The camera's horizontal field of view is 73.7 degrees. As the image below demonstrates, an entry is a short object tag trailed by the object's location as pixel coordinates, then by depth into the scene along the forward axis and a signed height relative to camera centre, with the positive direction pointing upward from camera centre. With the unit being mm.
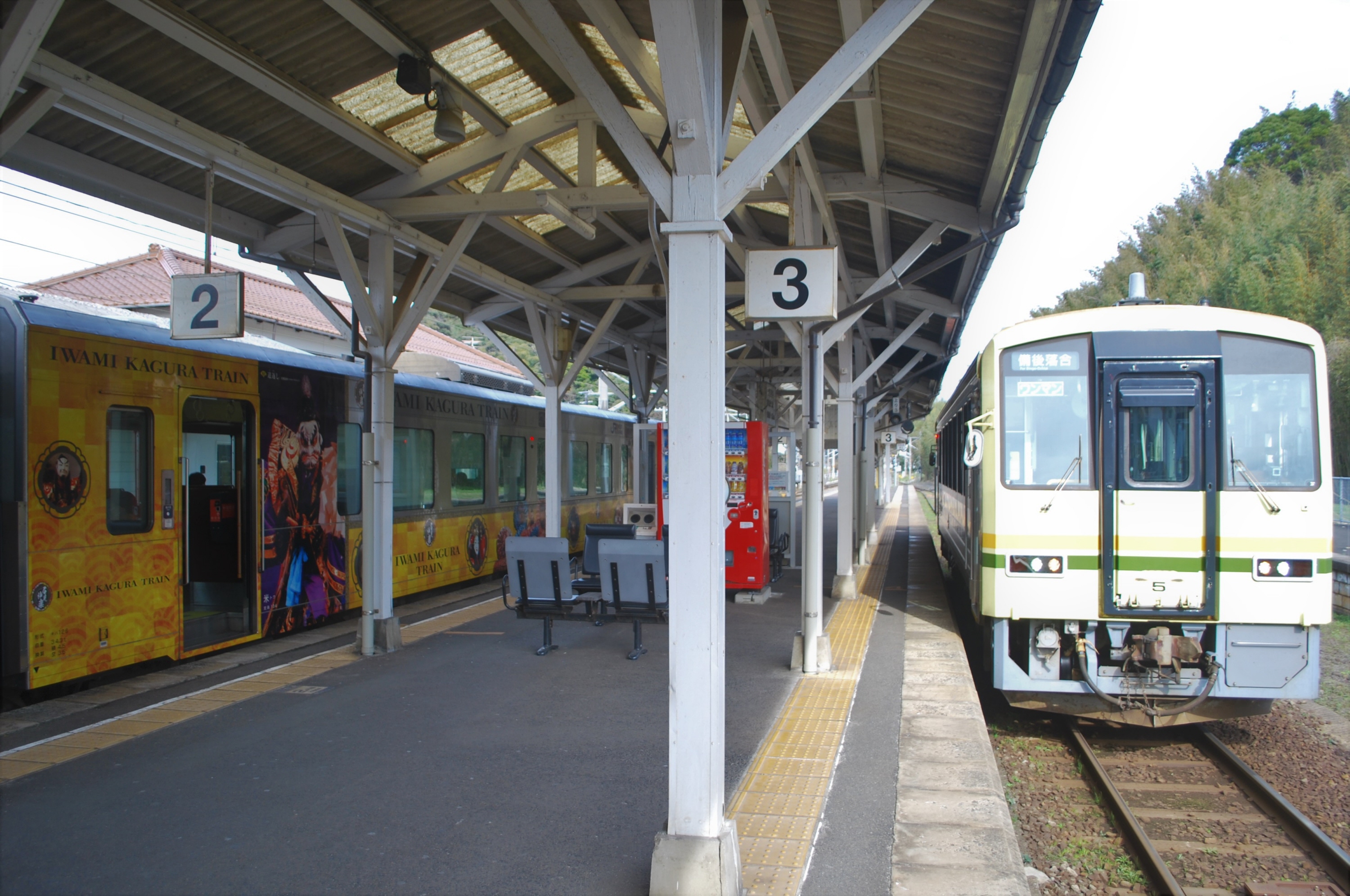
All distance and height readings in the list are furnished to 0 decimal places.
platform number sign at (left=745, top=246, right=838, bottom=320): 5750 +1137
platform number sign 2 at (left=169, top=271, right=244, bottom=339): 5941 +1032
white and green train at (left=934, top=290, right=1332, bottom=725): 5785 -367
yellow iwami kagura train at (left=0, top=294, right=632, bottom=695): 5852 -249
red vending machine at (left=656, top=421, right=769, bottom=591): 10867 -528
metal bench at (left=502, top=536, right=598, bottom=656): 7840 -1063
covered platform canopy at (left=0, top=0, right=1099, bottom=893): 3449 +2197
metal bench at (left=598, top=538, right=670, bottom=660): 7613 -1032
